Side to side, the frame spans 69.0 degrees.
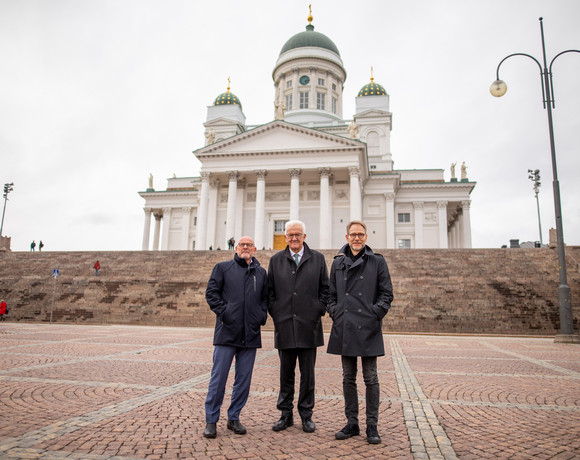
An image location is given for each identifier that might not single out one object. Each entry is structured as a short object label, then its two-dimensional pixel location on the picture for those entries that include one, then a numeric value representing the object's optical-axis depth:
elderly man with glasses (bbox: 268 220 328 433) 4.44
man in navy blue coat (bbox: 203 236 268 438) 4.36
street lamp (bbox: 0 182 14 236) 35.21
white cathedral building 38.06
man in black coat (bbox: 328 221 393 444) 4.19
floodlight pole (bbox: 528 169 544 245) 39.91
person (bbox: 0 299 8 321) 19.83
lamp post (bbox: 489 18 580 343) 13.31
